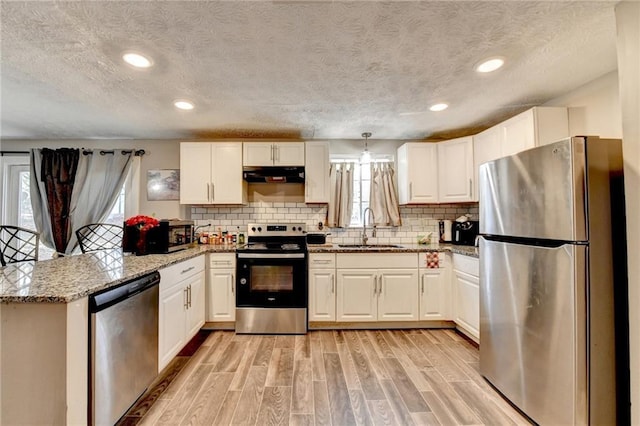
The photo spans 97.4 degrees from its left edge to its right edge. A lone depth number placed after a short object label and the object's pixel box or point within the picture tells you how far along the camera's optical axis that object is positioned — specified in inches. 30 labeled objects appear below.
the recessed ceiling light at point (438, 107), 97.8
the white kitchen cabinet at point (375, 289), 116.9
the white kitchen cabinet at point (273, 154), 129.0
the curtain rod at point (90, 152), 136.3
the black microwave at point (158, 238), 92.0
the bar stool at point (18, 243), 134.2
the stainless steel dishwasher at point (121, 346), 51.0
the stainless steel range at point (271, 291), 113.7
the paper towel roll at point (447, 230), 135.5
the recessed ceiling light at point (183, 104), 94.0
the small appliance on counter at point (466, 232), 125.0
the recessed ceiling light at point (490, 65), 69.5
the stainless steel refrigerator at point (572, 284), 53.6
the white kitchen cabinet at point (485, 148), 105.3
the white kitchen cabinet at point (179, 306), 77.9
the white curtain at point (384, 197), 138.3
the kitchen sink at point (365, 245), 134.3
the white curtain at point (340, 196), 138.0
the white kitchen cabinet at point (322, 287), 116.6
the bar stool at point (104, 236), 132.8
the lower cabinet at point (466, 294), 101.4
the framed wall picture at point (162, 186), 140.1
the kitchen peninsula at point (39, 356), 45.3
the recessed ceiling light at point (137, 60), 66.5
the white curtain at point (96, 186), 134.0
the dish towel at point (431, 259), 118.0
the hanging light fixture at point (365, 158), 117.0
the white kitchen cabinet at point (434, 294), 117.5
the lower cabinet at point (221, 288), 116.2
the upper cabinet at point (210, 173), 129.1
